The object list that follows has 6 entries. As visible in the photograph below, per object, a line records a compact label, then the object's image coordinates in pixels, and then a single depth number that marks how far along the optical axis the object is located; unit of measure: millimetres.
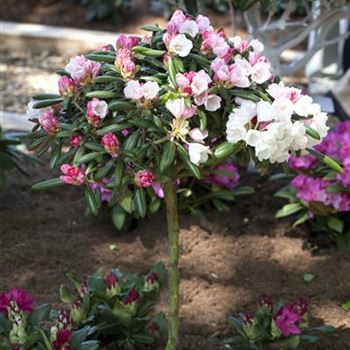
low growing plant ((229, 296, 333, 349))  2754
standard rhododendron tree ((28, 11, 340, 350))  2287
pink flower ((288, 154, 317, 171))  3830
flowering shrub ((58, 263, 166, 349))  2816
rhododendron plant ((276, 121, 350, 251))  3680
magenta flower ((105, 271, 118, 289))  2902
